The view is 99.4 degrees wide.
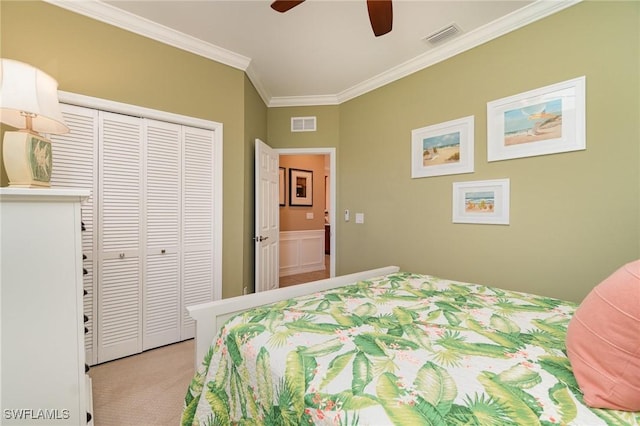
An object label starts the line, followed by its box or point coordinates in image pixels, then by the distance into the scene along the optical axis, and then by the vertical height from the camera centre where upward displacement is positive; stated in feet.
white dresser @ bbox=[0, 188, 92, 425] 3.59 -1.37
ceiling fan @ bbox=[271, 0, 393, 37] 4.93 +3.73
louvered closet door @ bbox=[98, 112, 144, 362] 6.95 -0.72
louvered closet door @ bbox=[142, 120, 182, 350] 7.62 -0.76
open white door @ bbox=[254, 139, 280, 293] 9.84 -0.32
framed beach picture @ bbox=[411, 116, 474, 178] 7.95 +1.96
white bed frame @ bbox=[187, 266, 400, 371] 4.14 -1.62
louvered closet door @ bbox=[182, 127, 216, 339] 8.26 -0.36
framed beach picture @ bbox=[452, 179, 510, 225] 7.26 +0.27
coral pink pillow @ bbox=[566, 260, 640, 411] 2.12 -1.13
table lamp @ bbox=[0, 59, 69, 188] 4.06 +1.51
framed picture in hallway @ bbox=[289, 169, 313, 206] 17.24 +1.50
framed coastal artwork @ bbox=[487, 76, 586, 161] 6.11 +2.21
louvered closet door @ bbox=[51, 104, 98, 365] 6.43 +0.98
